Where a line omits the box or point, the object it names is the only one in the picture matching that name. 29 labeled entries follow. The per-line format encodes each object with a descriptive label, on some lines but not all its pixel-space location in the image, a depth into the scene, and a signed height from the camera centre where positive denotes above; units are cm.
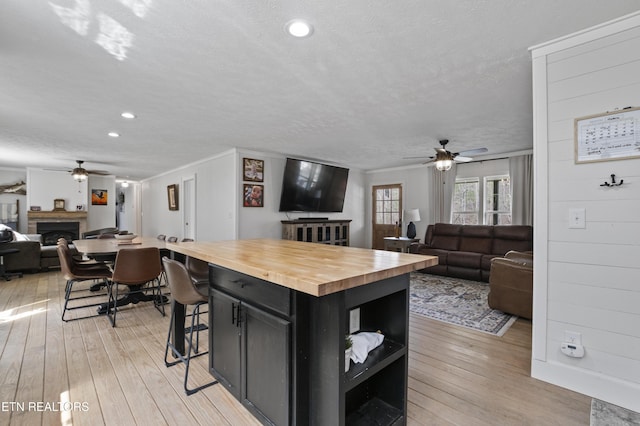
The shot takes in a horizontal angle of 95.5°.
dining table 349 -45
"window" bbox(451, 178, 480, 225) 635 +24
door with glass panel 752 +2
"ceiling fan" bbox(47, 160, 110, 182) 609 +83
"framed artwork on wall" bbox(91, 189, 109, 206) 847 +48
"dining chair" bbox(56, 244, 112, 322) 329 -69
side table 626 -65
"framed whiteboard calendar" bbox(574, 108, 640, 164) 177 +49
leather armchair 324 -84
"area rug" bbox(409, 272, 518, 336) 324 -122
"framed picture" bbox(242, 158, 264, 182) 548 +84
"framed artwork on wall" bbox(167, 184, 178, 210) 775 +47
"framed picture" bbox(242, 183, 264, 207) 549 +35
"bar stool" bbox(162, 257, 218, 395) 201 -54
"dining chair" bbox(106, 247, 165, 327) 316 -60
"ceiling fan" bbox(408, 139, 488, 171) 440 +84
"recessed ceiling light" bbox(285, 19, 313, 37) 178 +117
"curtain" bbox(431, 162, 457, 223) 650 +44
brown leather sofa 514 -64
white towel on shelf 149 -71
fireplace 750 -47
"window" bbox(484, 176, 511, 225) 596 +26
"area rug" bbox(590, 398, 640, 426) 167 -120
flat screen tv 605 +58
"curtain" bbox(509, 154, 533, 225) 541 +46
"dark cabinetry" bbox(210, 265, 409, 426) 135 -75
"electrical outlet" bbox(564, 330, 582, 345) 196 -85
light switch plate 194 -4
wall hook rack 182 +19
